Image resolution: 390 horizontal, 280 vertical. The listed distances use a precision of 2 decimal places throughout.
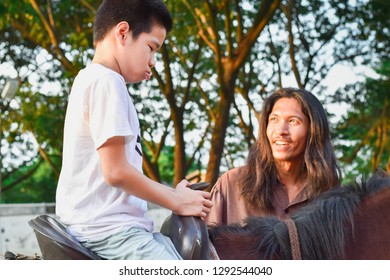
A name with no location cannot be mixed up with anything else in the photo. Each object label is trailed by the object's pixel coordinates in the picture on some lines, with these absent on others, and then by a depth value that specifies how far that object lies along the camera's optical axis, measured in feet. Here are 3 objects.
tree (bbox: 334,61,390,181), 43.50
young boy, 6.95
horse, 7.64
